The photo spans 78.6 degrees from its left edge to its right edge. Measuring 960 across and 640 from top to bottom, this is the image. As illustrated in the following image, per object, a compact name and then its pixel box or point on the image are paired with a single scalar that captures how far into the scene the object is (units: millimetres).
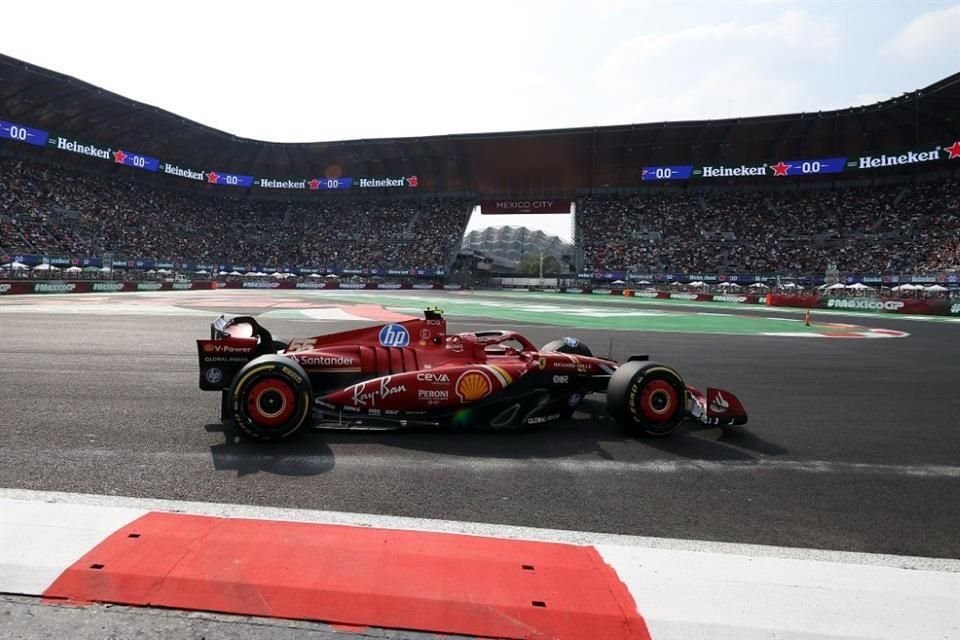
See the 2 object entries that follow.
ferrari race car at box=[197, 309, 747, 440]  5098
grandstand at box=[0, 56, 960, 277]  43250
